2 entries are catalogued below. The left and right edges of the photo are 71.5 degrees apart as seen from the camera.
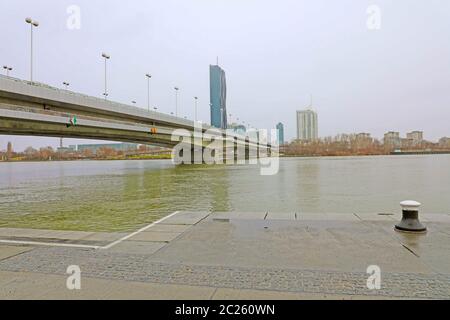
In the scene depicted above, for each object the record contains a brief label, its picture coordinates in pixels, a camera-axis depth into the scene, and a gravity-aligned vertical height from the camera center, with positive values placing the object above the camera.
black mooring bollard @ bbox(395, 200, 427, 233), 7.96 -1.57
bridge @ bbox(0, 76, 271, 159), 26.95 +5.65
